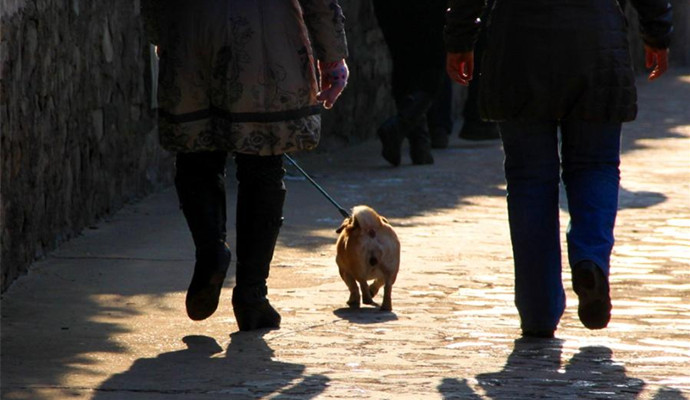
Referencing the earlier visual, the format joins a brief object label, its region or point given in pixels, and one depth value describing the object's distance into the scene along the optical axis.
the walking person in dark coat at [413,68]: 20.42
